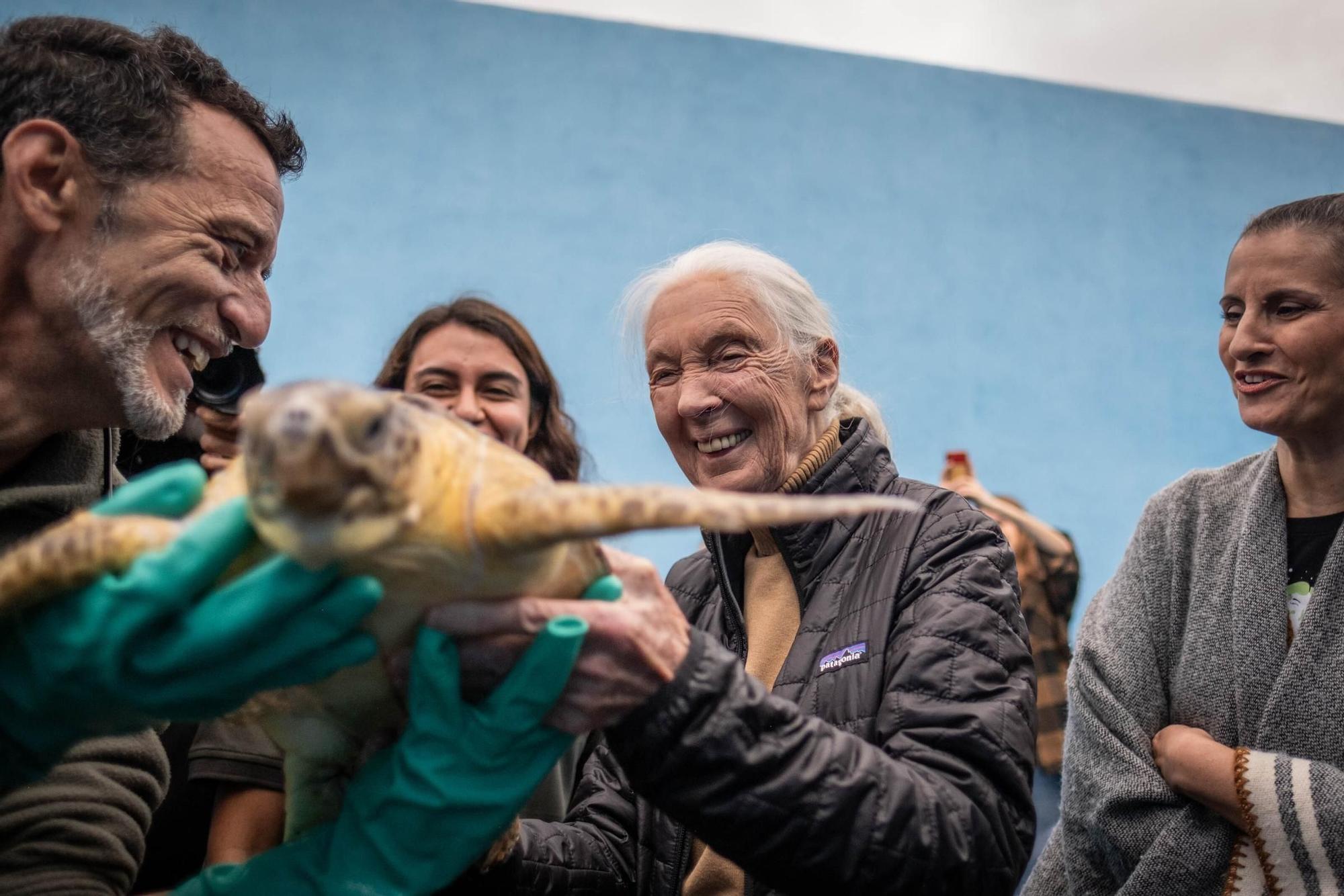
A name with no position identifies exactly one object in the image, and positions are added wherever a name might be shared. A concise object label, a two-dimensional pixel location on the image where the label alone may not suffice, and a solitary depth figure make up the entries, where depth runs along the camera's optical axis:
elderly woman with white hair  1.13
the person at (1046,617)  3.02
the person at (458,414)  1.65
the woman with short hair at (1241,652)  1.50
